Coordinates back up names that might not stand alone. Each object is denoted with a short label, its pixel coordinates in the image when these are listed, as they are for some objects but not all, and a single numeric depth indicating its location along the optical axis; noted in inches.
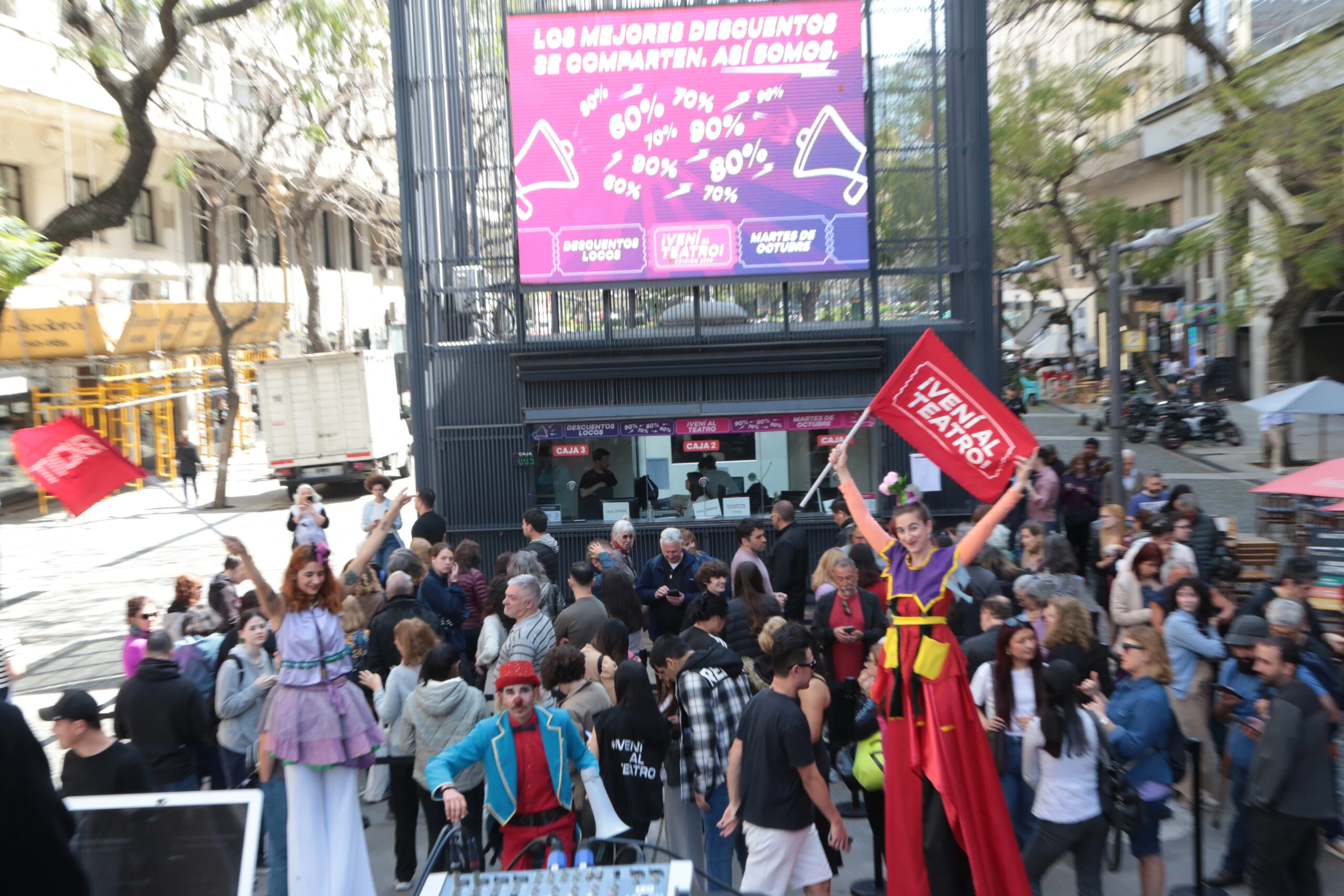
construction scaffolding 1147.3
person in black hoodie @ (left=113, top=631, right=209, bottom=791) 269.7
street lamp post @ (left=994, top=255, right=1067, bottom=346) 916.0
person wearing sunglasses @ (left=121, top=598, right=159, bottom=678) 320.2
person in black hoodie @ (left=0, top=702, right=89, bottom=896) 118.9
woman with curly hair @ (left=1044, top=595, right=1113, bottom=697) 278.1
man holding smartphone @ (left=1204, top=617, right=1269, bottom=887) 265.0
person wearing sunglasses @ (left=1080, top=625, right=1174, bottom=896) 248.2
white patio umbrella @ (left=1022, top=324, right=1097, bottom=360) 2055.9
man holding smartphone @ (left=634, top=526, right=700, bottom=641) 402.9
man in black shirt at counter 604.4
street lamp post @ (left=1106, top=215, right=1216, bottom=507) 554.6
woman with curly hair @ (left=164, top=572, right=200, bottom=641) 351.3
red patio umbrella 403.5
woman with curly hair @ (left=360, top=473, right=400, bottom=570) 493.7
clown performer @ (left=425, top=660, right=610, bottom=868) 216.1
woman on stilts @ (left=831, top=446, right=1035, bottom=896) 229.1
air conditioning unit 606.2
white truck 1090.1
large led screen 567.2
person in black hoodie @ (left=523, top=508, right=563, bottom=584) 426.3
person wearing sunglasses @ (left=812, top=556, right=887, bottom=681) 335.3
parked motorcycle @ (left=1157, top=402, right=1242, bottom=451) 1086.4
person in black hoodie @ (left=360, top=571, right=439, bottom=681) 328.5
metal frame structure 585.0
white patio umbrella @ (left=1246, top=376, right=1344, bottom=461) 550.0
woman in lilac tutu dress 246.7
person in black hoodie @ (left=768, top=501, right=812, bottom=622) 439.8
